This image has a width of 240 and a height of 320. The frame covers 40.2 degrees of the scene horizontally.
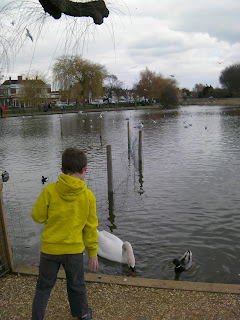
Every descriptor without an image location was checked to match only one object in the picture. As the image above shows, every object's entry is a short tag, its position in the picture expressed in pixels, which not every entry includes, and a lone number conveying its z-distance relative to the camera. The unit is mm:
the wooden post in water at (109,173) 9148
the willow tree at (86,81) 62147
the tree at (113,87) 97625
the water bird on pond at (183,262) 5047
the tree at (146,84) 89562
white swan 5053
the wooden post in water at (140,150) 13141
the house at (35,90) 64688
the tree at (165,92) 81938
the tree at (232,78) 100312
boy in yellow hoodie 2797
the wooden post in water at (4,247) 3856
